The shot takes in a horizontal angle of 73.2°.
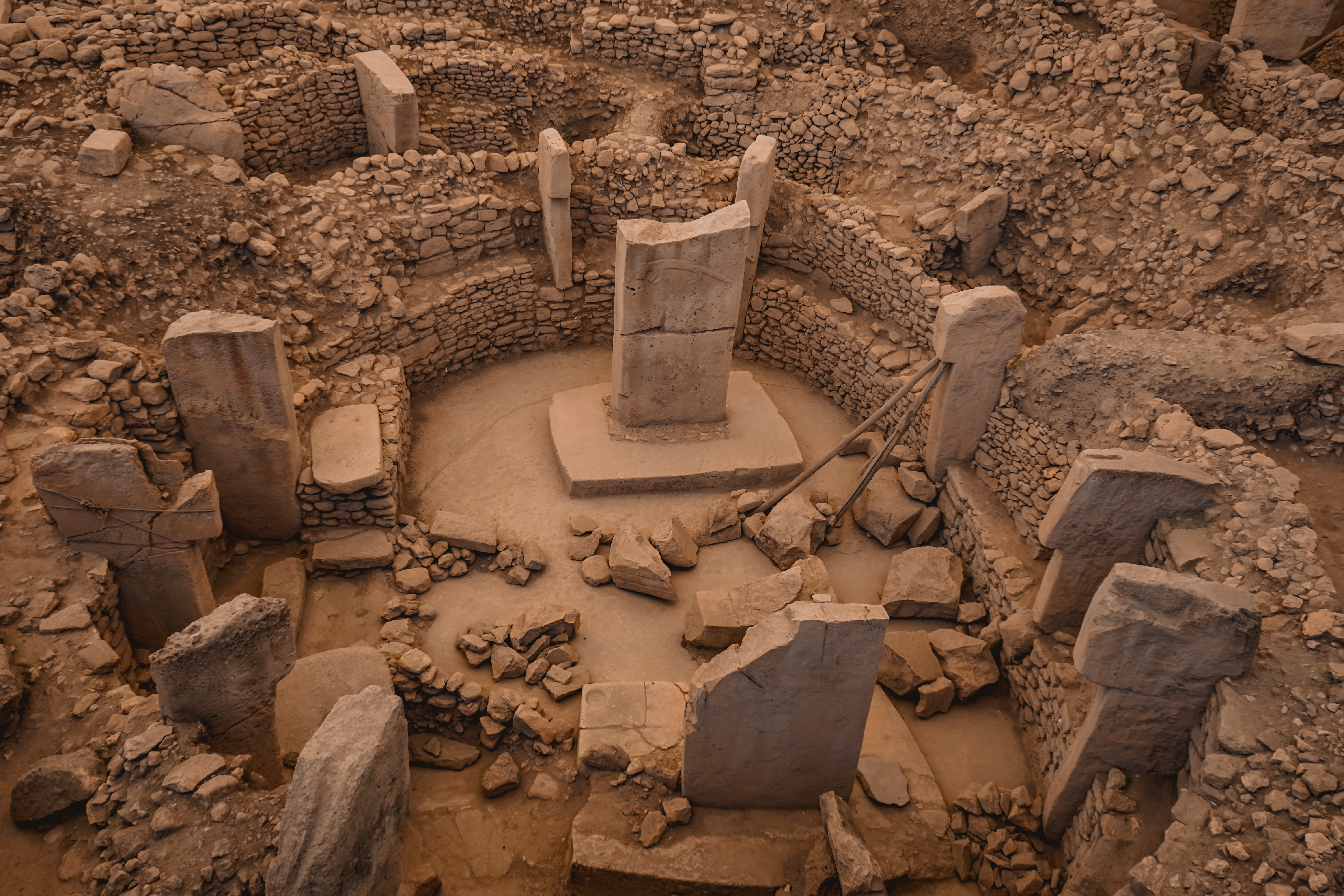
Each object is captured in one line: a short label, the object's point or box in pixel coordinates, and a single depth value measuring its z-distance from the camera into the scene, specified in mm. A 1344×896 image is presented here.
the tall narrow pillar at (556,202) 9094
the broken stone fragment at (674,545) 7859
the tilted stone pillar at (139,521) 5625
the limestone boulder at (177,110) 8570
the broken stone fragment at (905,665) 6961
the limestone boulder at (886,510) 8258
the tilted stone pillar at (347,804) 3967
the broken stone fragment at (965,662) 7012
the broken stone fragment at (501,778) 6195
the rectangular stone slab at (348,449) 7551
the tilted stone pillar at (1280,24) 8797
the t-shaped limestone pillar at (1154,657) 4895
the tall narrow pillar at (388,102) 9656
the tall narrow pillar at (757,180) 9141
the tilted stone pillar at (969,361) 7410
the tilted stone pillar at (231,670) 4727
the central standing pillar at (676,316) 7852
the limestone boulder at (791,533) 8016
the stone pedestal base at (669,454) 8609
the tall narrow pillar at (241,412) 6699
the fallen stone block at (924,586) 7605
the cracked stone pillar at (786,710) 5023
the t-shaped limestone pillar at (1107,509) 6027
